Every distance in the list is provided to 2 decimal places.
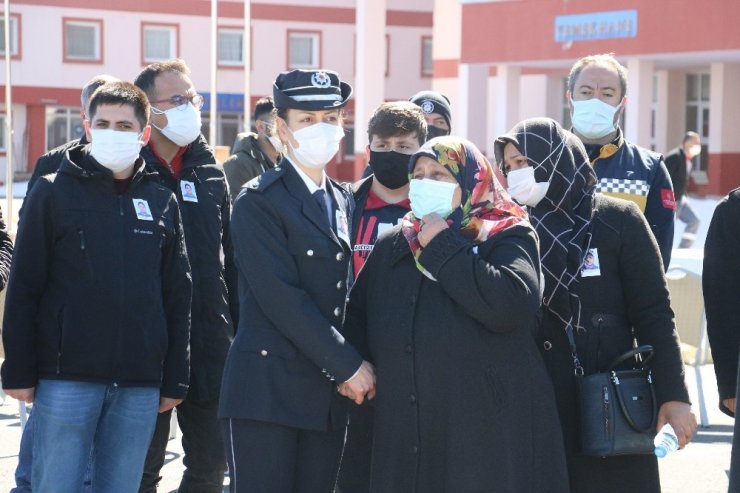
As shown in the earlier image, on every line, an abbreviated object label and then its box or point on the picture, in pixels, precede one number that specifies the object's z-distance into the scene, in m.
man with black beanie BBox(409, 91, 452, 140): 6.40
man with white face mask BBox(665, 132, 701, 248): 18.29
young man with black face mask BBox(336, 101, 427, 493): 5.17
